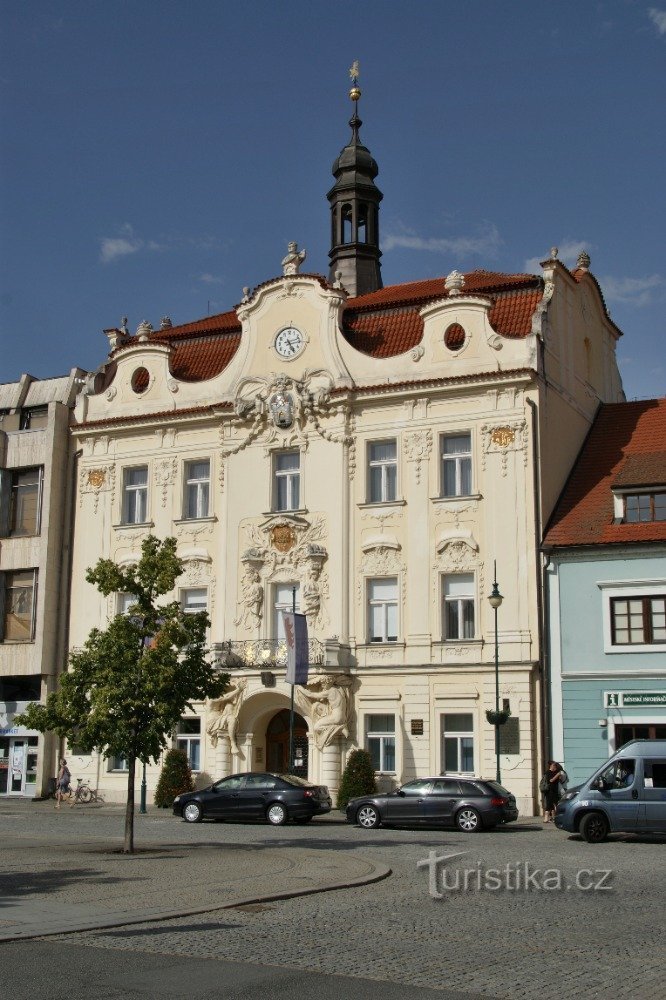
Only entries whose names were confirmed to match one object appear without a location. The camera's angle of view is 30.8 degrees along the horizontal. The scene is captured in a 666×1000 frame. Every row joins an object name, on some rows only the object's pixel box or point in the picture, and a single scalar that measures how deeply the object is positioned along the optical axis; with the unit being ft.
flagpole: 106.73
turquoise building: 106.93
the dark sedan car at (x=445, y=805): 87.81
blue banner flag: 110.93
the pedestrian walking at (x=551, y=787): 97.76
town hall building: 114.73
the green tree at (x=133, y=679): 74.54
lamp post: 105.09
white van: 76.95
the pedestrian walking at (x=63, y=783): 122.42
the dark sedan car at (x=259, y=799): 96.48
